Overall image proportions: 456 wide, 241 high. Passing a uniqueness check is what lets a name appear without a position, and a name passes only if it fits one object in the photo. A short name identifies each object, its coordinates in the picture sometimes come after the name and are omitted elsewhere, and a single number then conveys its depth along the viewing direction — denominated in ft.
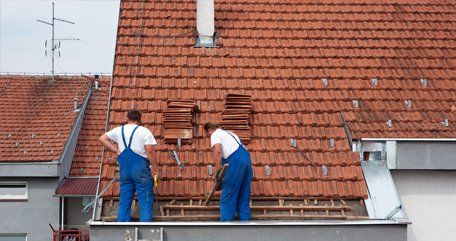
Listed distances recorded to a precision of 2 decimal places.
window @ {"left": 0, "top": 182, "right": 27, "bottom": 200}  89.40
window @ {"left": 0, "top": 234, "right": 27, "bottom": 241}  90.07
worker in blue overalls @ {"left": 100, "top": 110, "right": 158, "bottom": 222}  30.99
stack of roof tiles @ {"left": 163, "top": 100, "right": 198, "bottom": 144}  35.04
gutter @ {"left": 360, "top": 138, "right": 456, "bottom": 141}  34.37
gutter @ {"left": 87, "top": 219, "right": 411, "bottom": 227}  30.40
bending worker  31.32
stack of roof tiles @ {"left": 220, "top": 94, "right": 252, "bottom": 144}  35.32
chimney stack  40.32
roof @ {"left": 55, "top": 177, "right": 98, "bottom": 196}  87.92
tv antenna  114.62
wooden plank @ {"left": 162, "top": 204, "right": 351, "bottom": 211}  32.26
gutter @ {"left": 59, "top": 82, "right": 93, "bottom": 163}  89.15
